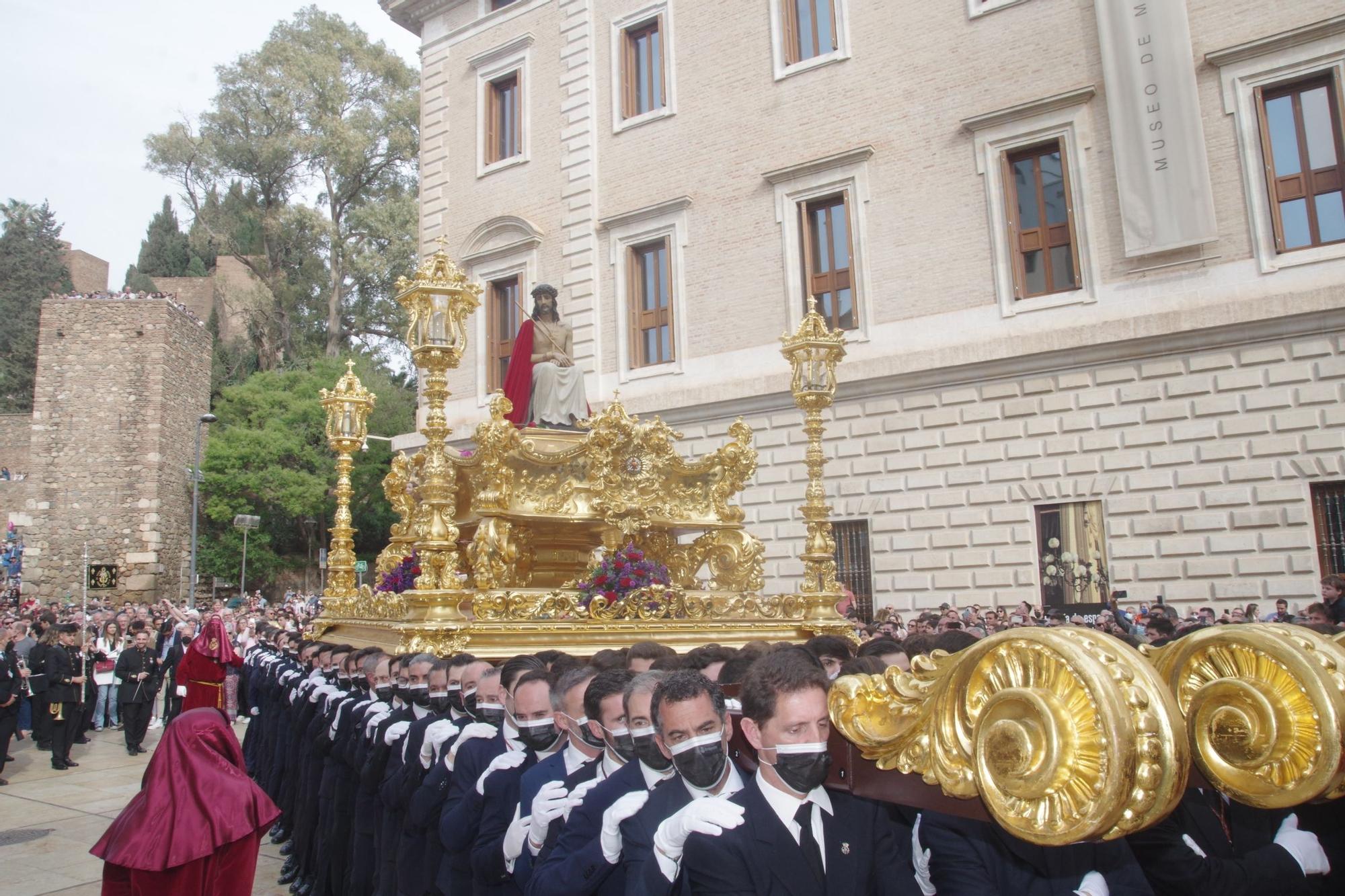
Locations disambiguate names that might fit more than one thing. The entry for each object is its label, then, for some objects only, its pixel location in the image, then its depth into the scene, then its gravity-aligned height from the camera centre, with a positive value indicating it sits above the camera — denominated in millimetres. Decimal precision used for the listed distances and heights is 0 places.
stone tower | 36281 +5413
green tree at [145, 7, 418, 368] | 44312 +19142
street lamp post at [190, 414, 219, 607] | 29142 +3115
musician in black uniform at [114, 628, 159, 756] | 15219 -1396
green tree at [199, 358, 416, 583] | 40062 +4908
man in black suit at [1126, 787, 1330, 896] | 2611 -800
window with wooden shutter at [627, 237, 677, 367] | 21219 +5798
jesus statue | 10812 +2245
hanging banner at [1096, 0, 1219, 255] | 15297 +6622
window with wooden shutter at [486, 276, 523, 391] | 23484 +5831
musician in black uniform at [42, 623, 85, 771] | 13859 -1328
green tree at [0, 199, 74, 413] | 51719 +16967
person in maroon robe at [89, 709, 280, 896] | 3980 -904
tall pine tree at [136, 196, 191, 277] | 55750 +18815
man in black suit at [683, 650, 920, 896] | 2746 -692
